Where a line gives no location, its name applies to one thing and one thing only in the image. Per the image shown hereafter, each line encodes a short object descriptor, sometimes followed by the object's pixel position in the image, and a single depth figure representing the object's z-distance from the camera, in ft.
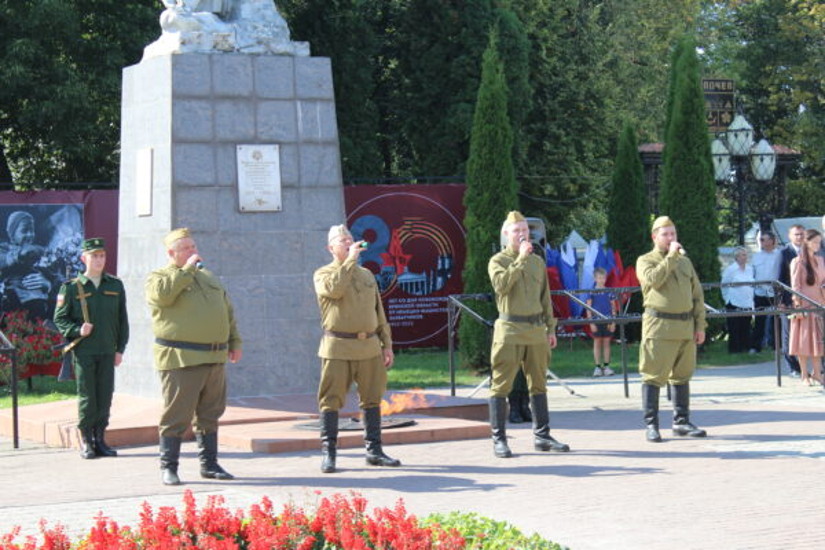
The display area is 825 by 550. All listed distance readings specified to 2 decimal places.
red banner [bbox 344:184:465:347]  73.56
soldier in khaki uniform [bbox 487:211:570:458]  36.19
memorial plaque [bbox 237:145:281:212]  44.09
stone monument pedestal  43.55
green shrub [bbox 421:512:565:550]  20.70
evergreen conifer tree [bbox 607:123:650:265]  81.41
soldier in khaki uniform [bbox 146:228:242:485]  32.35
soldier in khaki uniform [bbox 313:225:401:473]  33.86
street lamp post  77.46
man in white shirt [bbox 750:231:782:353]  69.51
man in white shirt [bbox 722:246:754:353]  70.49
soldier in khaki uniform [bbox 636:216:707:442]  38.63
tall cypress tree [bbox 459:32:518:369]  66.03
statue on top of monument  44.27
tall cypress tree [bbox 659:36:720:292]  72.38
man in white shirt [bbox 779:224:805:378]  56.34
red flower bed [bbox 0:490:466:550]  20.26
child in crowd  59.77
